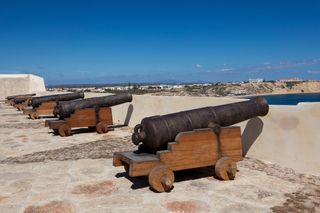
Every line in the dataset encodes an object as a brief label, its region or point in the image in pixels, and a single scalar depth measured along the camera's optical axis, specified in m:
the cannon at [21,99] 22.08
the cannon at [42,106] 15.88
